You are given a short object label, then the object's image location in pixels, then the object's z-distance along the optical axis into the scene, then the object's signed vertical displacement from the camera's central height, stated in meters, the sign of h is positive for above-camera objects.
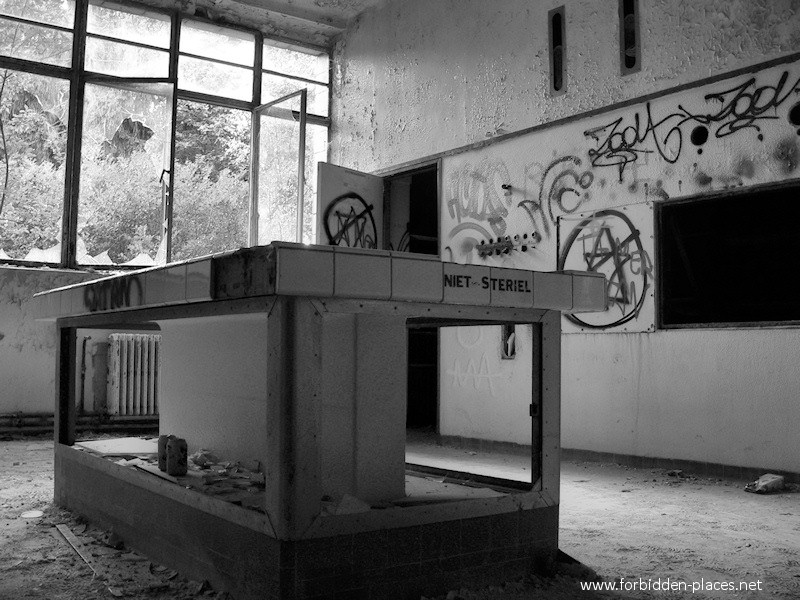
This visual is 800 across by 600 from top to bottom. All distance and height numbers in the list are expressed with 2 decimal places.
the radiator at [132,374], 7.57 -0.31
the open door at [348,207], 7.62 +1.42
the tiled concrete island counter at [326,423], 2.00 -0.26
